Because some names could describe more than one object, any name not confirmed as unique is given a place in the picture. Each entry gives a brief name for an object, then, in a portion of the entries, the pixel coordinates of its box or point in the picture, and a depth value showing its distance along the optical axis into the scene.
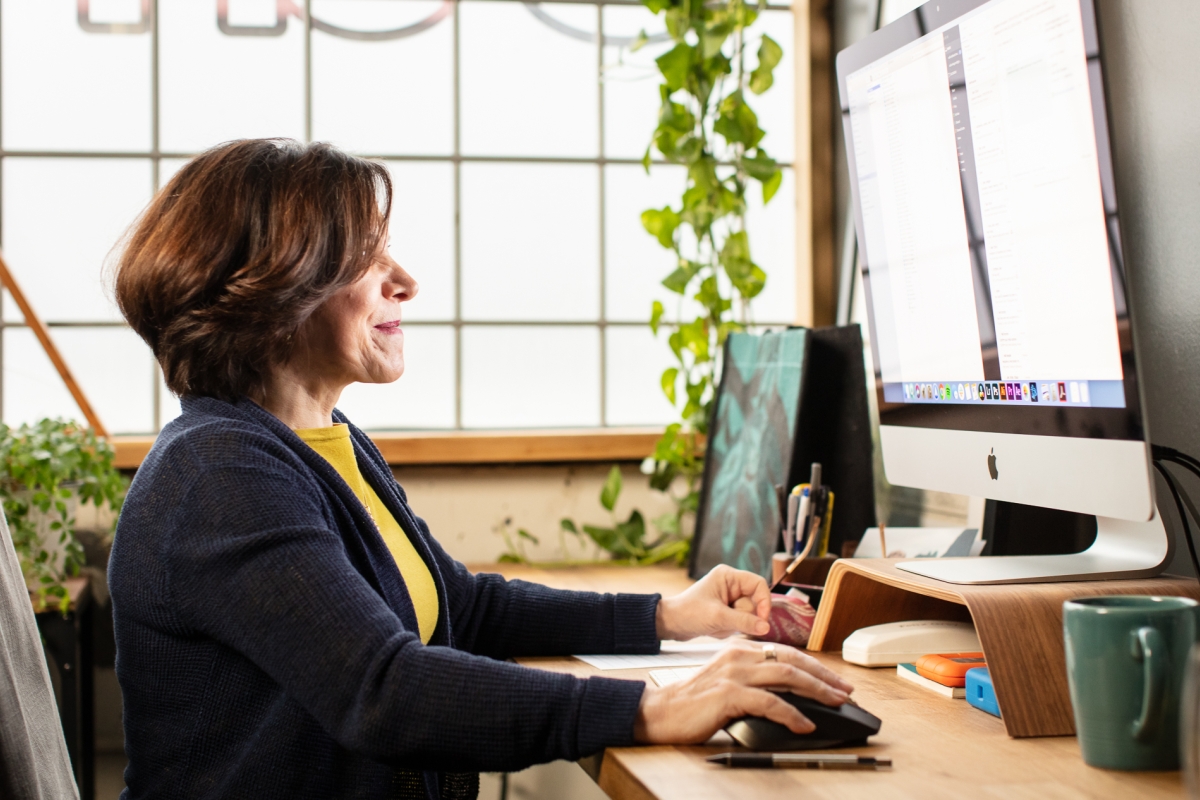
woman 0.91
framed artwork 1.86
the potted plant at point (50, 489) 1.91
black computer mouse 0.91
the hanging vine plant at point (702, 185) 2.24
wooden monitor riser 0.97
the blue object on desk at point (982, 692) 1.04
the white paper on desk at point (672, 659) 1.27
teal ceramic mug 0.81
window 2.38
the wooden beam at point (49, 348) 2.21
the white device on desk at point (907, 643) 1.24
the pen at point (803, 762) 0.88
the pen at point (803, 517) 1.59
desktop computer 1.00
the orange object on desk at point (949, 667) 1.12
